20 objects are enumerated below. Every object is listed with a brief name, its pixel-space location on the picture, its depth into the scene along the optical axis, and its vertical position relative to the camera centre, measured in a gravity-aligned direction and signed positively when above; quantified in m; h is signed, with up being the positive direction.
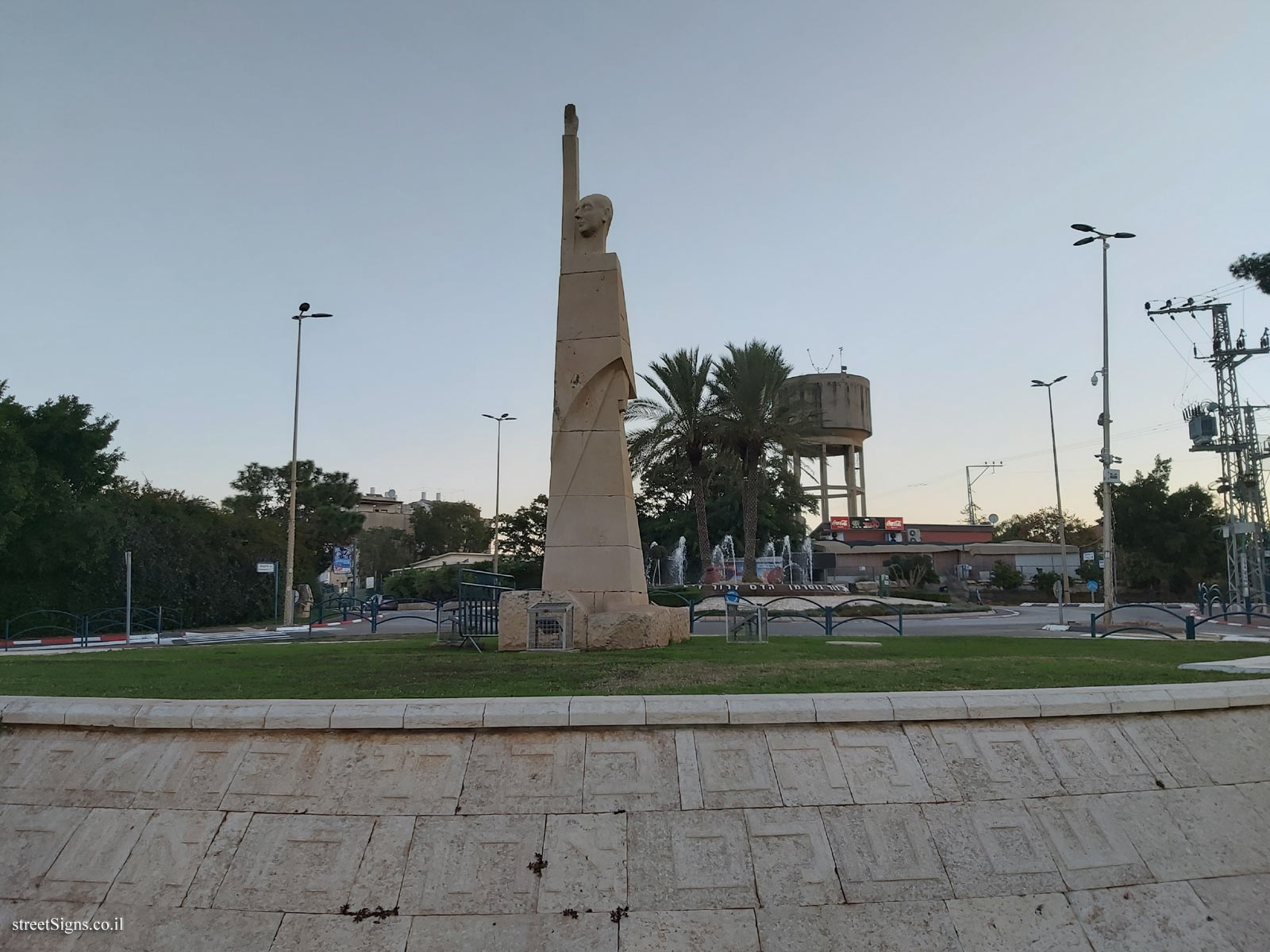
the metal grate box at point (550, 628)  11.79 -0.77
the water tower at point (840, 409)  66.19 +11.58
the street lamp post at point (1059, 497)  42.78 +3.57
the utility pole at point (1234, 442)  39.97 +5.82
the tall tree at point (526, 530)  58.50 +2.39
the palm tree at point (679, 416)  35.69 +5.94
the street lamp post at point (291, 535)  30.62 +1.05
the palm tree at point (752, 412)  35.03 +6.04
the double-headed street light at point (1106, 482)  27.78 +2.74
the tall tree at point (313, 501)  51.78 +4.00
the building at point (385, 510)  110.12 +7.17
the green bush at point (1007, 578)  50.59 -0.38
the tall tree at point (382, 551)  78.56 +1.28
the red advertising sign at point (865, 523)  71.69 +3.72
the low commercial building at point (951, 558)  59.62 +0.86
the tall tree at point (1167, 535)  49.94 +2.02
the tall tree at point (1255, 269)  26.86 +9.06
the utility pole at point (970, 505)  96.94 +7.01
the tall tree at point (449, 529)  82.31 +3.35
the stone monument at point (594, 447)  12.70 +1.70
